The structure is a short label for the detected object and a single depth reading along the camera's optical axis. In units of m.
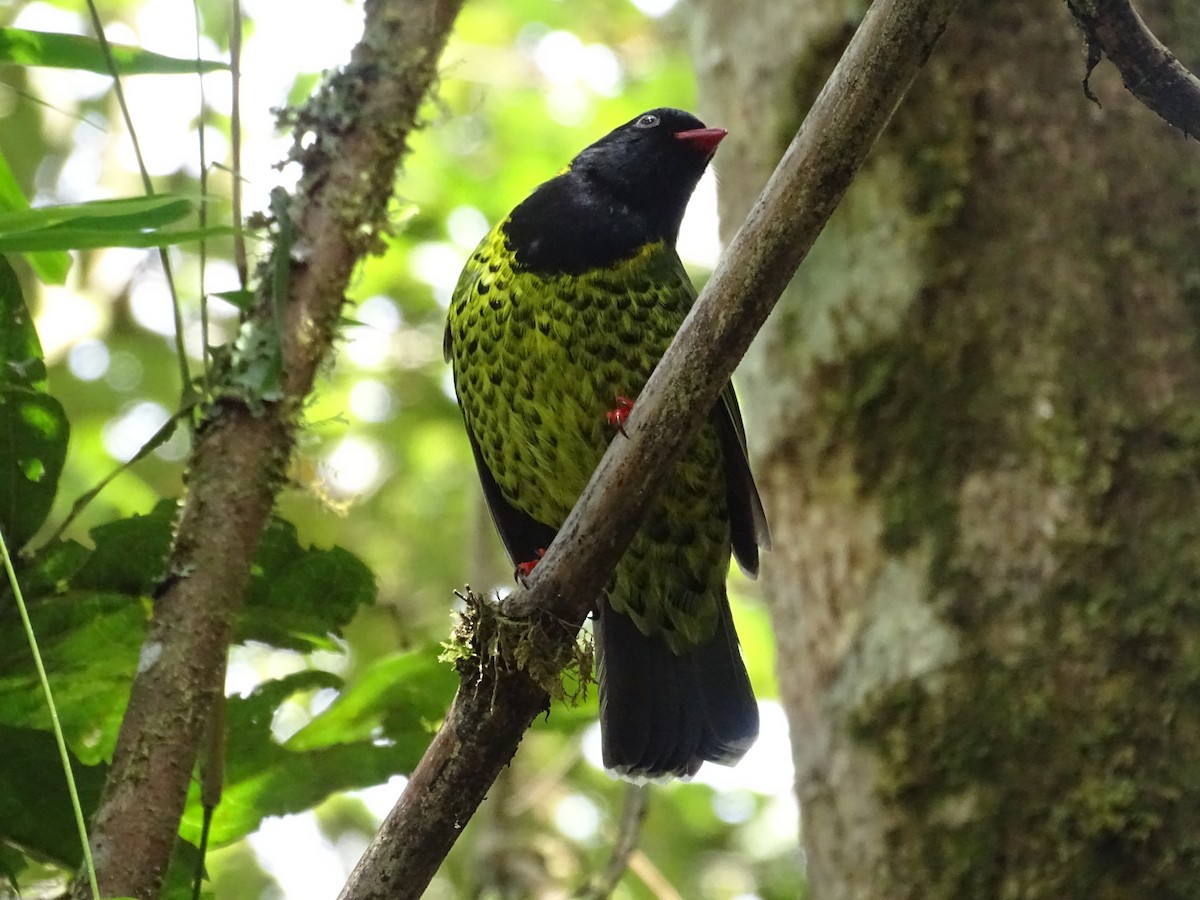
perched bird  5.66
